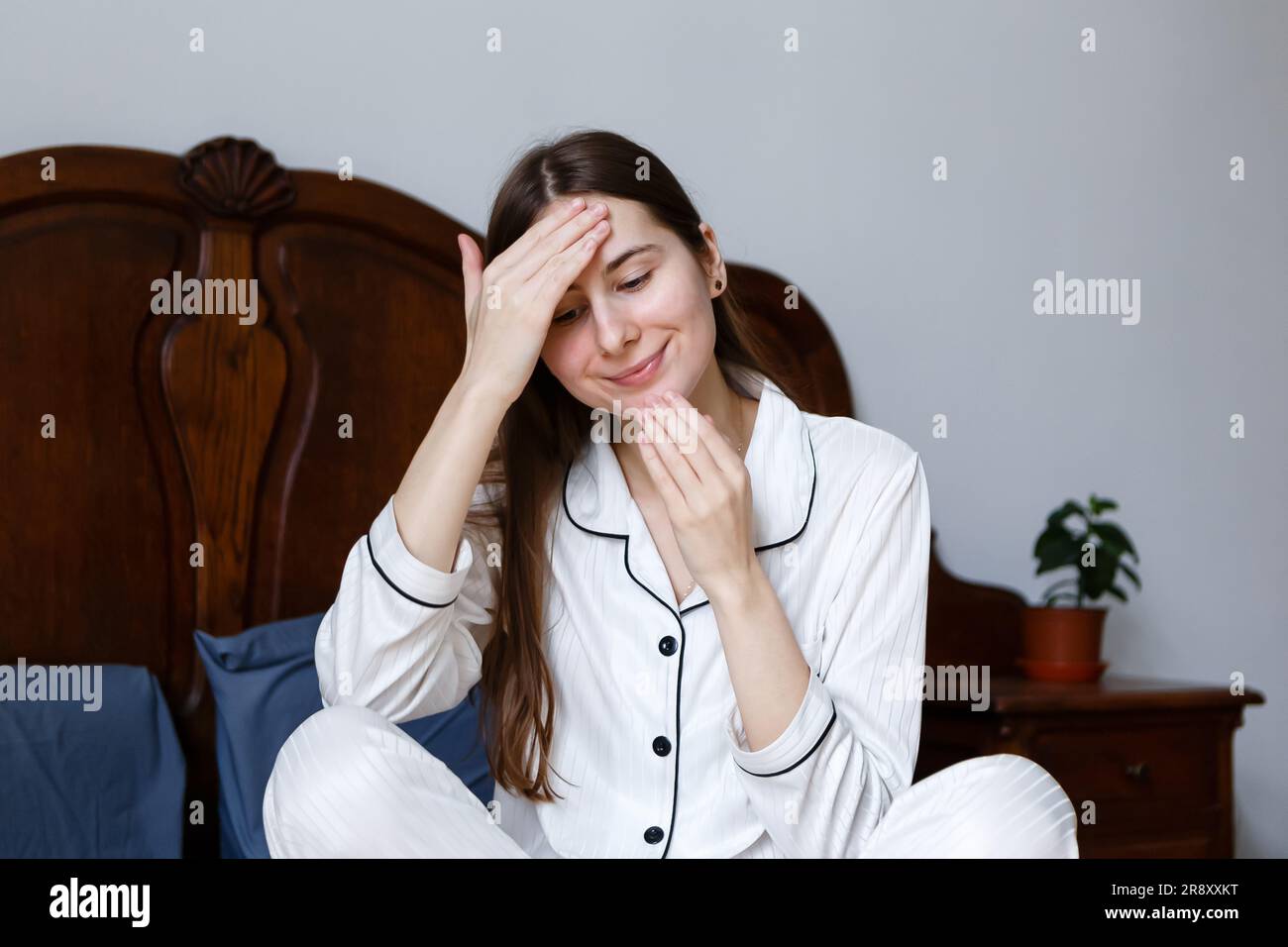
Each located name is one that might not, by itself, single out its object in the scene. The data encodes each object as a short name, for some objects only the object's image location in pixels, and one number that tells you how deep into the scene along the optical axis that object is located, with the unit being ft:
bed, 5.38
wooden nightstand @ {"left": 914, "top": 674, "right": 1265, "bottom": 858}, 6.31
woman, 3.41
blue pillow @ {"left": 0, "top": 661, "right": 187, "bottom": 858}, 4.81
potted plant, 7.06
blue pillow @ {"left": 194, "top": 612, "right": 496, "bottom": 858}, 5.14
